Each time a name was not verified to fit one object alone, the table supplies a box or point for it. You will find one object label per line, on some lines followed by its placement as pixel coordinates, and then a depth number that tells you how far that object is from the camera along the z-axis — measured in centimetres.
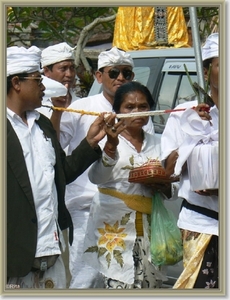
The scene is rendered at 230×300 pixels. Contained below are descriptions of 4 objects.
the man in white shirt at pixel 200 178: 621
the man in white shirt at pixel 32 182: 623
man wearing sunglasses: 802
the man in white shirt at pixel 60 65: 884
